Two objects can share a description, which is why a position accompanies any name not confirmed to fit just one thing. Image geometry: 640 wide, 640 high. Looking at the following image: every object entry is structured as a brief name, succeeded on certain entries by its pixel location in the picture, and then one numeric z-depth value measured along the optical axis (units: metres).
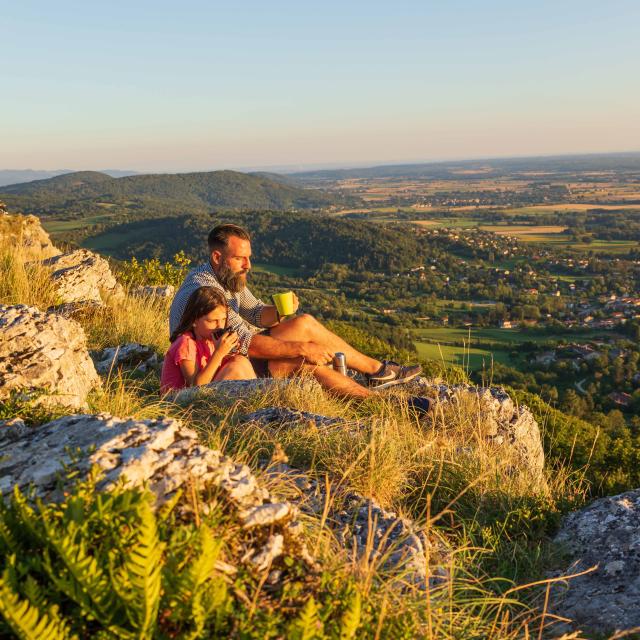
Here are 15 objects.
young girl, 4.52
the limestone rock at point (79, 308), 6.64
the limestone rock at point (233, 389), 4.08
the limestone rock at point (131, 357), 5.81
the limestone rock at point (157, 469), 1.65
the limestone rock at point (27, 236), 8.77
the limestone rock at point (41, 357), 2.95
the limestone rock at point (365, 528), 2.29
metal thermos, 5.24
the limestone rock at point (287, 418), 3.59
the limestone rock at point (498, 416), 4.53
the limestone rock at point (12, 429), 2.14
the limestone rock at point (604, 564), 2.55
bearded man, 5.07
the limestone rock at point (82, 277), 7.55
